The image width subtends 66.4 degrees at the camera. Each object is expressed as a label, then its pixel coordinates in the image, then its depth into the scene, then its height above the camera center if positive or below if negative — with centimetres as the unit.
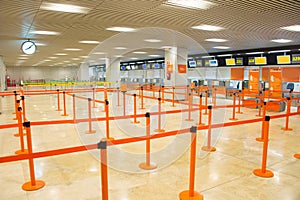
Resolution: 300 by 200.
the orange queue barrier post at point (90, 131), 643 -153
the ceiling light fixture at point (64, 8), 502 +157
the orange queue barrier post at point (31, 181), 338 -157
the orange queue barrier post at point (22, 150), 485 -158
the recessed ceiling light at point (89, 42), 1127 +175
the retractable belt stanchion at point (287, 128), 697 -155
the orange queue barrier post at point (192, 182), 311 -145
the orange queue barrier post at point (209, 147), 503 -157
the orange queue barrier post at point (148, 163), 403 -156
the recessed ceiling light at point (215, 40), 1048 +168
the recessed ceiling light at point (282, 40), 1043 +168
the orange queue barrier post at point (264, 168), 382 -155
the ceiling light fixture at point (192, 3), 473 +155
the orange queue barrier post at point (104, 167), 263 -103
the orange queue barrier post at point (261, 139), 583 -158
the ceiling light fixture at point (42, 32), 852 +165
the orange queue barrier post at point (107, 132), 575 -139
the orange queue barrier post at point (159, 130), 656 -152
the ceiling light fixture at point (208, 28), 738 +162
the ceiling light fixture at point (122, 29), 778 +164
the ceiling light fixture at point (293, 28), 715 +158
